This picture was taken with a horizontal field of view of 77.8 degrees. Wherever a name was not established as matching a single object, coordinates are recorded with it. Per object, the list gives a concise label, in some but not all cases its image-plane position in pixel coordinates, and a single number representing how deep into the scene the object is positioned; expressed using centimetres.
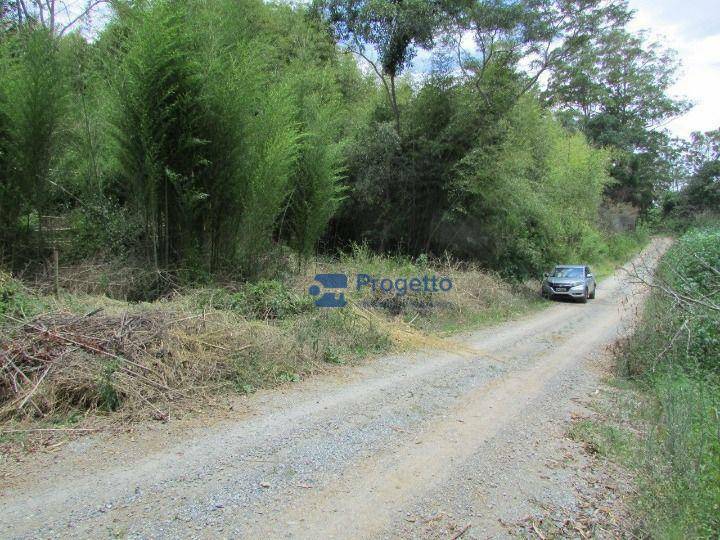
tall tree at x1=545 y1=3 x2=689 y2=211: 3350
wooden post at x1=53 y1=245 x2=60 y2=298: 613
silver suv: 1435
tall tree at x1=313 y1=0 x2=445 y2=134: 1145
